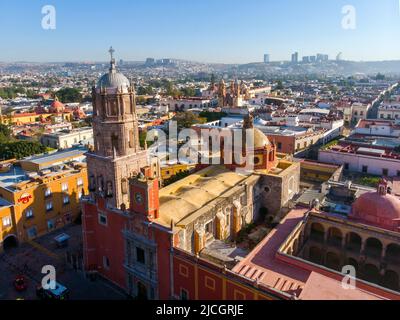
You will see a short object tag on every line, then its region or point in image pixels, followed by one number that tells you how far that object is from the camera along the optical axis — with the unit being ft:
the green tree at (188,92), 486.67
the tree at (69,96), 409.16
